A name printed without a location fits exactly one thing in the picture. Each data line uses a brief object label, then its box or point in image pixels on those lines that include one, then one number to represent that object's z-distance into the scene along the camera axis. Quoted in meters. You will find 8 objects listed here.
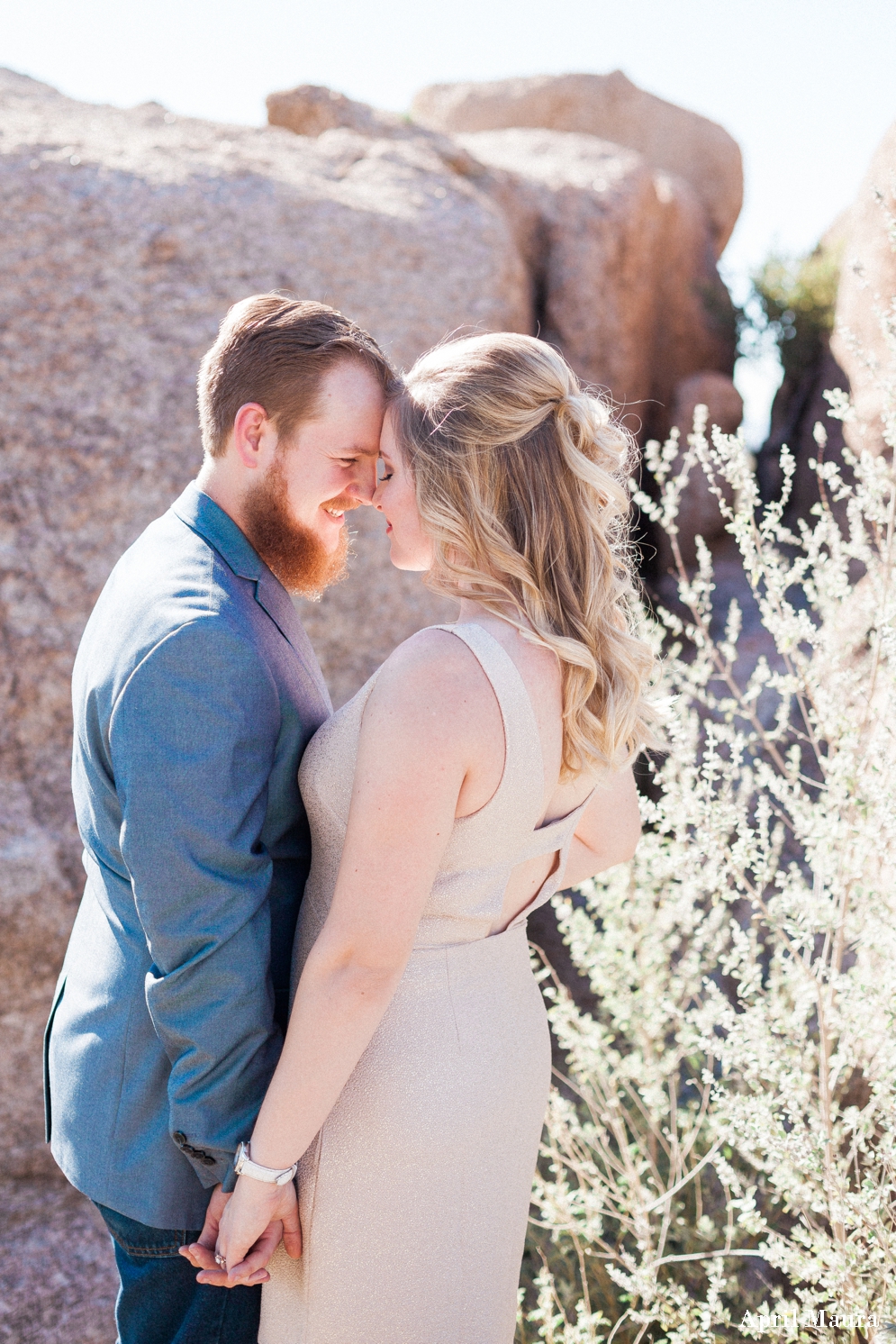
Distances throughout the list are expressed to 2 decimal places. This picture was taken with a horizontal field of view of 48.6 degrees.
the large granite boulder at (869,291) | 4.56
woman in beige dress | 1.38
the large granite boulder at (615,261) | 5.46
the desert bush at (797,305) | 5.82
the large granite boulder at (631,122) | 7.30
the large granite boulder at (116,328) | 3.37
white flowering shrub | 2.13
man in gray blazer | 1.49
